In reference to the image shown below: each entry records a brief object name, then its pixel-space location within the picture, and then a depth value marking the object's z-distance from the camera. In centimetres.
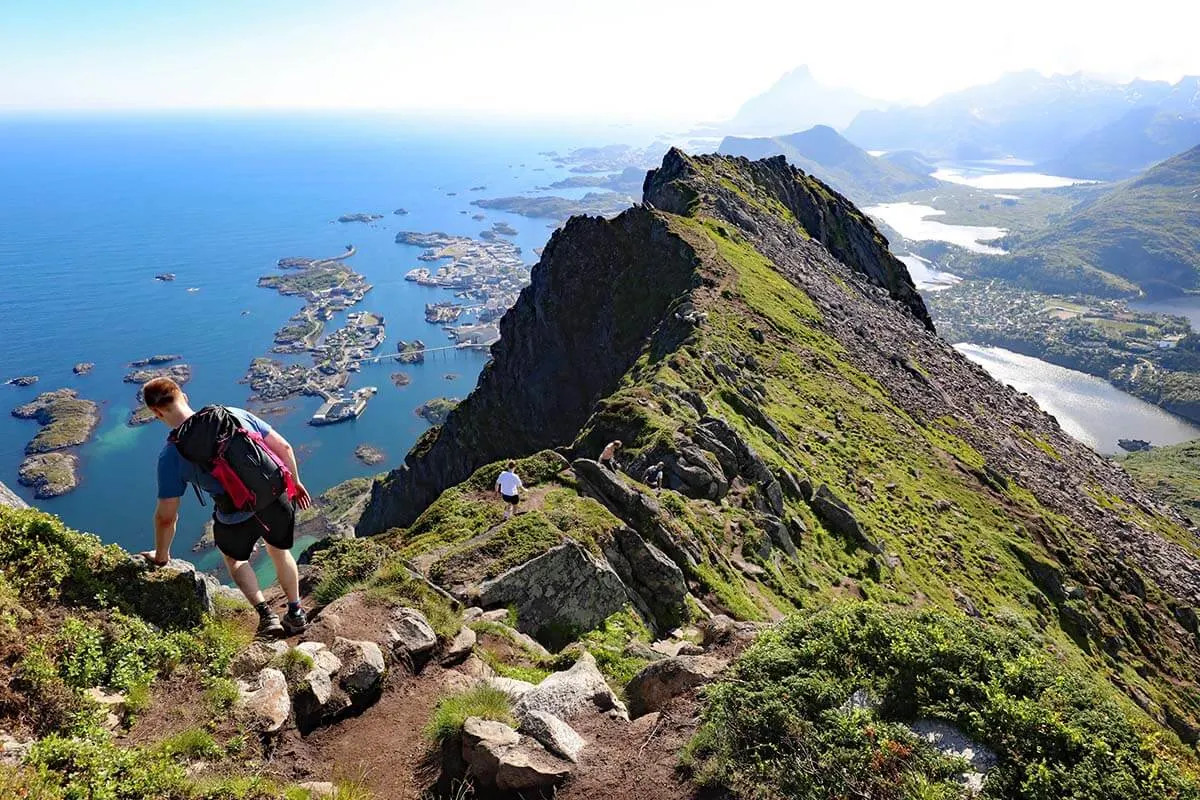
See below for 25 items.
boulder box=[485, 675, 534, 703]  981
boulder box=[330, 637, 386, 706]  948
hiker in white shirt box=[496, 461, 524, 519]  1938
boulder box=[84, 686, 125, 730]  709
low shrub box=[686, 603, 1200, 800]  697
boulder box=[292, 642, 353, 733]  881
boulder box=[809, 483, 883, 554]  2933
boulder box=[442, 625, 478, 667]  1119
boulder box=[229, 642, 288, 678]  876
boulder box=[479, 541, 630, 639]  1466
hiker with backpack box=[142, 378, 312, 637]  870
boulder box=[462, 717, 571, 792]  794
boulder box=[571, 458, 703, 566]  2005
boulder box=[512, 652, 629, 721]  943
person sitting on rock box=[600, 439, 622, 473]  2458
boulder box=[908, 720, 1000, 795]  709
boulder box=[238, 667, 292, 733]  817
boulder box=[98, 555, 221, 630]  867
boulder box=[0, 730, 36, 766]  583
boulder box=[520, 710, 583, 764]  845
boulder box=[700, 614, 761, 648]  1323
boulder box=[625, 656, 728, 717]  996
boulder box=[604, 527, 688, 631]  1745
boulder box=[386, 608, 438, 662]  1074
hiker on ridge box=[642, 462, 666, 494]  2495
